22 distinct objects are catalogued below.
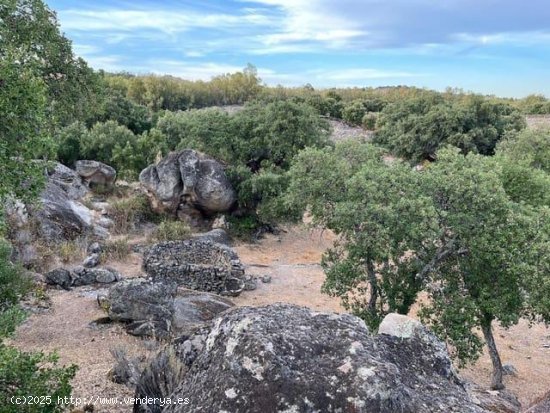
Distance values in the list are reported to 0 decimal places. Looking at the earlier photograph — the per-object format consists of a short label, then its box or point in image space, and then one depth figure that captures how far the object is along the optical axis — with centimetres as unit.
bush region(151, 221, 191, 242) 2179
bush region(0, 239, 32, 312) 1080
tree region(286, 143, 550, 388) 1045
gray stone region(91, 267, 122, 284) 1659
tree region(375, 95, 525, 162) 4000
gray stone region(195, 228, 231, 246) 2232
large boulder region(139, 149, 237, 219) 2352
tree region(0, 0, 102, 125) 1189
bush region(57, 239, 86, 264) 1784
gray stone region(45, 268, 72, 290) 1591
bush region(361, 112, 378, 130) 6118
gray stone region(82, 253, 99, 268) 1770
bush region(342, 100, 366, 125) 6550
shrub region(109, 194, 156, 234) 2298
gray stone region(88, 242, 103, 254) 1889
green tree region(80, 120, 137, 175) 3274
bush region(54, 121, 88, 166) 3309
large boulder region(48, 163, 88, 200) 2417
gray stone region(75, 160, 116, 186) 2877
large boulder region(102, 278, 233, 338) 1198
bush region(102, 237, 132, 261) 1922
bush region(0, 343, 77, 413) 483
